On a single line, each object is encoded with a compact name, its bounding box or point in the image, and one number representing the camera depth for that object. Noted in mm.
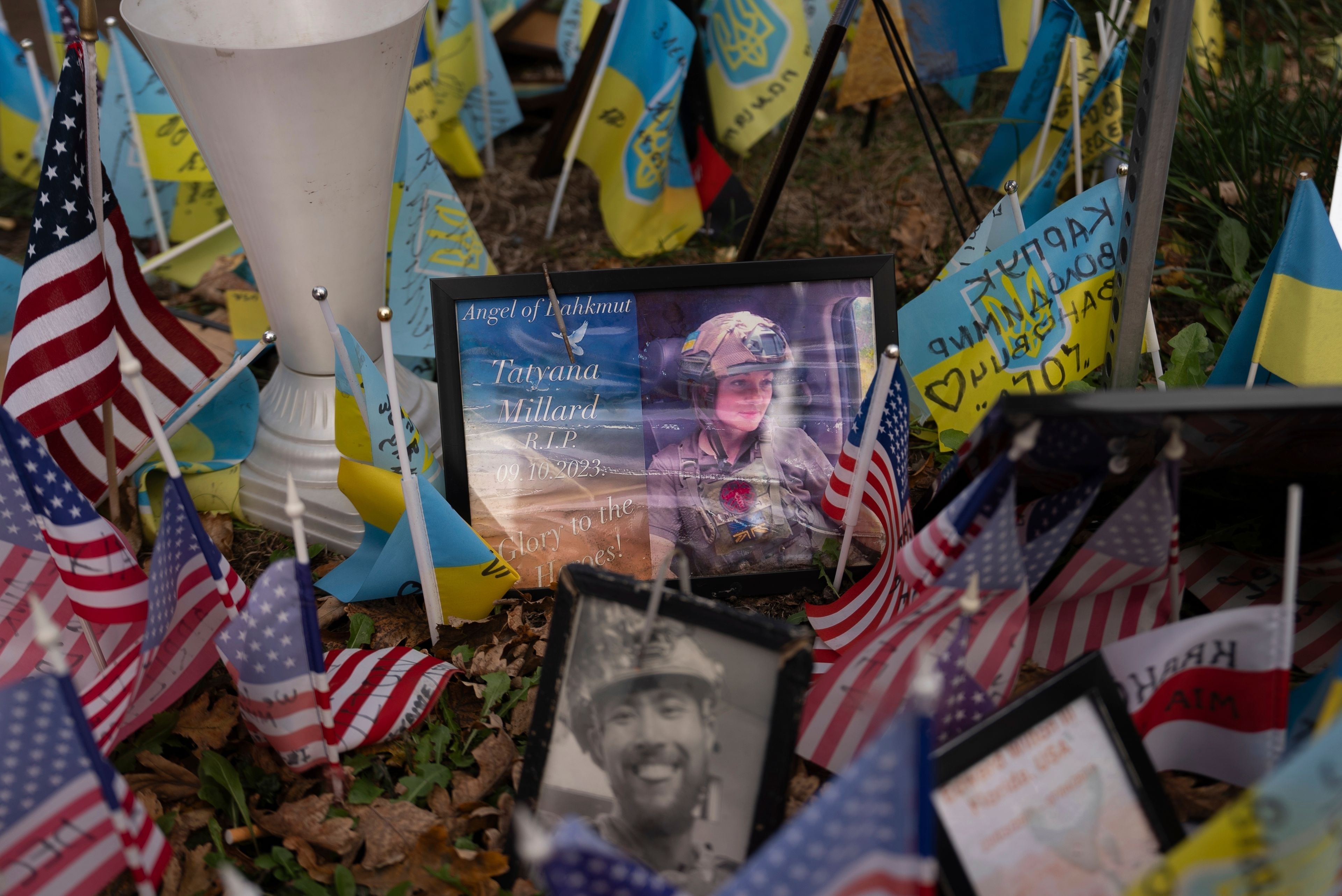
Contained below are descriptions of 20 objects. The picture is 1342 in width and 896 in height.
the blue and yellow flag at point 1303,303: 983
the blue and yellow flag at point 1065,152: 1323
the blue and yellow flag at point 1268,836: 637
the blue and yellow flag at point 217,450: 1135
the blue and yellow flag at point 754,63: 1505
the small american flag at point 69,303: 949
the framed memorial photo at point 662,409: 1012
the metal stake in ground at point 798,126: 1091
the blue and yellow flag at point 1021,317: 1047
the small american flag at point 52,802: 733
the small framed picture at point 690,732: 790
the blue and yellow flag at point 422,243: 1219
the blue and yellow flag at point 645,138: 1459
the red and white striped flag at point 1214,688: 795
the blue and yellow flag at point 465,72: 1666
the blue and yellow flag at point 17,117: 1498
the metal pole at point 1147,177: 904
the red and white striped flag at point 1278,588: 920
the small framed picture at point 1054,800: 755
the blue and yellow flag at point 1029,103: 1359
